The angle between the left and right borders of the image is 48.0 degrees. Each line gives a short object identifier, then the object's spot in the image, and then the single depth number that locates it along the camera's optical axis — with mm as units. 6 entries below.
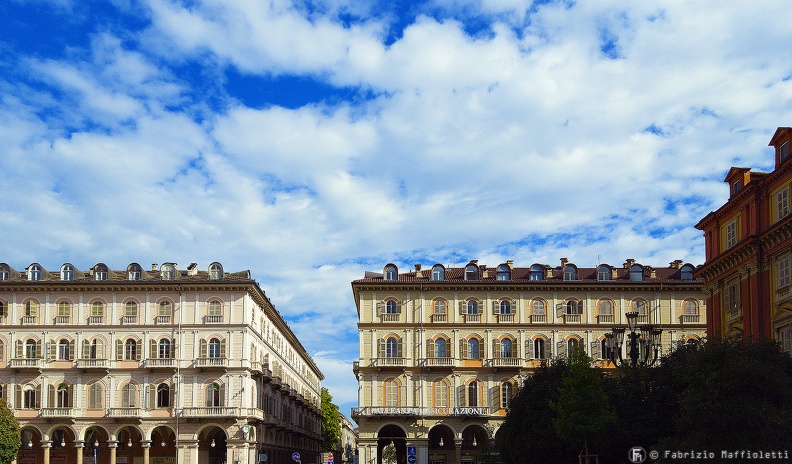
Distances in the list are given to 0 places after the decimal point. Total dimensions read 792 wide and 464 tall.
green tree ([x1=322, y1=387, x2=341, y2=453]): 151875
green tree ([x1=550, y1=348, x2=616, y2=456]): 39969
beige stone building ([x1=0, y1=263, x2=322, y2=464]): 75688
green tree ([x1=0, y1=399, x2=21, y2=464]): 66250
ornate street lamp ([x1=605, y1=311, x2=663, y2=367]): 41062
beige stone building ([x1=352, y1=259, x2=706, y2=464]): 76375
